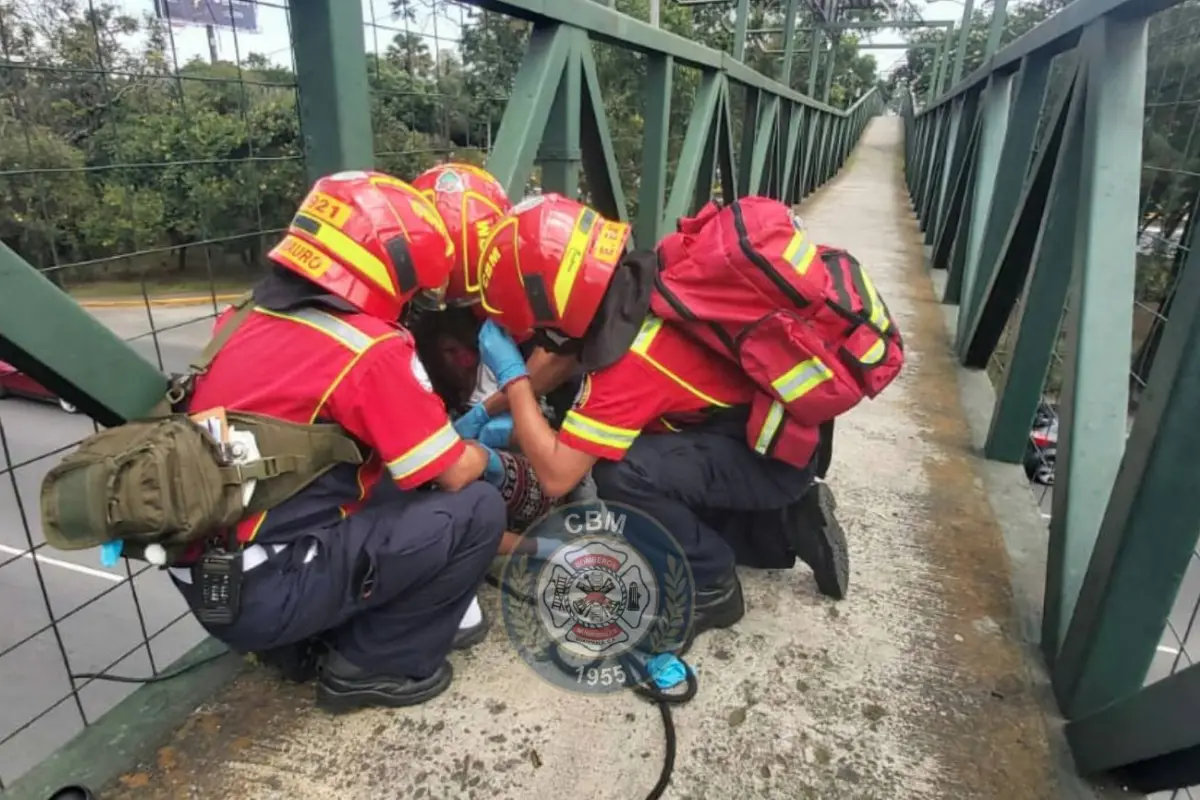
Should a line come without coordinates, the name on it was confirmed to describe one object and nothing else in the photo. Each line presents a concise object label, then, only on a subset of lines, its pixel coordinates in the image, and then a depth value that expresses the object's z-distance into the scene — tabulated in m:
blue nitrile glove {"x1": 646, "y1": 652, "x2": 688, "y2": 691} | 2.16
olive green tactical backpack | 1.54
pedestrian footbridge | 1.79
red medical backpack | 2.02
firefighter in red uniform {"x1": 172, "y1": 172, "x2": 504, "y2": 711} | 1.82
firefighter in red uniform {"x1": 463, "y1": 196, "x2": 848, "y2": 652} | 2.09
